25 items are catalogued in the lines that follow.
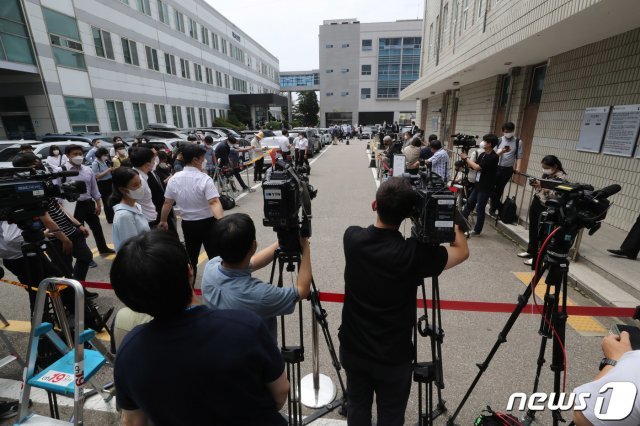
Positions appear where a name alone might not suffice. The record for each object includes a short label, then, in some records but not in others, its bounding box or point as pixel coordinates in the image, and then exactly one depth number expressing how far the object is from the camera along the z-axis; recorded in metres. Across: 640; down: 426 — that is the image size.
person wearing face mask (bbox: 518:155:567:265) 4.82
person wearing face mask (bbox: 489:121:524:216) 6.71
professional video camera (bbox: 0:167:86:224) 2.34
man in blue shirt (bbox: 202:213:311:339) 1.63
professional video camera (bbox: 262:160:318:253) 1.83
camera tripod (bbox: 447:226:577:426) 1.95
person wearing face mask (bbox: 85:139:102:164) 8.41
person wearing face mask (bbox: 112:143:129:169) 7.74
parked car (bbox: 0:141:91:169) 9.38
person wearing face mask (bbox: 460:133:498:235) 5.93
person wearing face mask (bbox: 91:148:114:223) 6.82
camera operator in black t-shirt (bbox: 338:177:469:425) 1.69
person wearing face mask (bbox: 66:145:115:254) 5.24
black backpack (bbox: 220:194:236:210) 7.30
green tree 60.91
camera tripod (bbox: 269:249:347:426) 2.02
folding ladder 1.92
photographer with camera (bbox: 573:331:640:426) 1.10
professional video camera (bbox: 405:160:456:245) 1.62
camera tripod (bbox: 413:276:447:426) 1.95
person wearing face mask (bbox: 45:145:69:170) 6.41
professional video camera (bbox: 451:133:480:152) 6.43
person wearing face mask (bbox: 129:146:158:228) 4.00
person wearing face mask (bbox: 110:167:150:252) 3.11
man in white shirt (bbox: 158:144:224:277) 3.75
